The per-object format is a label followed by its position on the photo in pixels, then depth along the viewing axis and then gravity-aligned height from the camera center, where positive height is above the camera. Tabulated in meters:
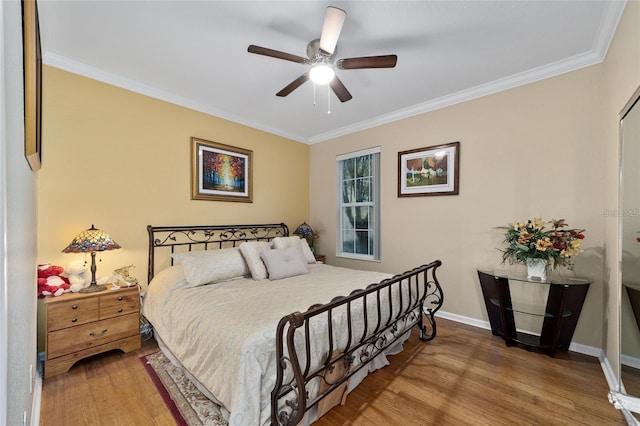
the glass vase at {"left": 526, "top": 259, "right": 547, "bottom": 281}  2.45 -0.54
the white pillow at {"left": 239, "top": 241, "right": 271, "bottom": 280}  2.81 -0.51
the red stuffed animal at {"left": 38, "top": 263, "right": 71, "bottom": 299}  2.17 -0.58
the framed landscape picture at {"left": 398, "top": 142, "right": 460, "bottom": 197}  3.26 +0.53
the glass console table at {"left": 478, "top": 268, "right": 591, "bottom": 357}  2.35 -0.92
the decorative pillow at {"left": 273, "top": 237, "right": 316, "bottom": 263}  3.31 -0.43
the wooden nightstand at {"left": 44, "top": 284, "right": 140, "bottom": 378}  2.09 -0.97
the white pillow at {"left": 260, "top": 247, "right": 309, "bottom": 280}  2.83 -0.57
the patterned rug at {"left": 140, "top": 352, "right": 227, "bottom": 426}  1.67 -1.30
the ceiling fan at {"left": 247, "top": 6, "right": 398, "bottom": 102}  1.70 +1.14
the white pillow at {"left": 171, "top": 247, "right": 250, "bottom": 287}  2.55 -0.55
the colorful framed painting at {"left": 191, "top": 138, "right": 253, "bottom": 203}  3.34 +0.53
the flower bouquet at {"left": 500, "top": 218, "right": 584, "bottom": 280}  2.34 -0.29
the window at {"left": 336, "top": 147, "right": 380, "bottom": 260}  4.07 +0.10
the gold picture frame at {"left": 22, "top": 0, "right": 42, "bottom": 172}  1.11 +0.58
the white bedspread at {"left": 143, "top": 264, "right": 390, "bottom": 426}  1.40 -0.75
